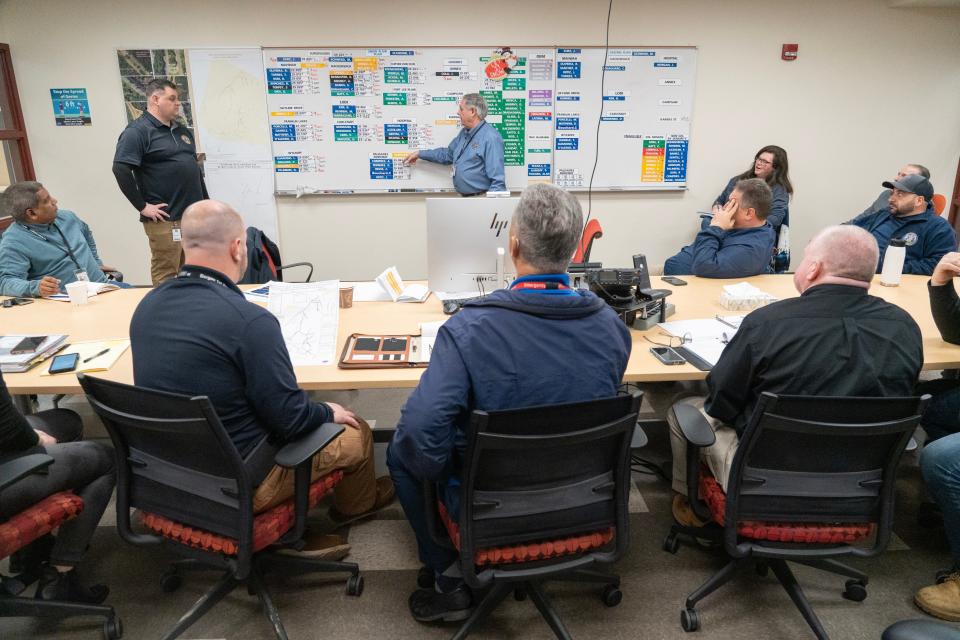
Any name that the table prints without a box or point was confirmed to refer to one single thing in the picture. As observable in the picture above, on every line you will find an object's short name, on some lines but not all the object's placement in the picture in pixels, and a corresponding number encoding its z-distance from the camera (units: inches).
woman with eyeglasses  172.2
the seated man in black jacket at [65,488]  62.9
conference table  78.2
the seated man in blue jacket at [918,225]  130.2
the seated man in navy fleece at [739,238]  116.0
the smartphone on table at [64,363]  79.3
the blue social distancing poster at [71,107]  175.6
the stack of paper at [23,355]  79.9
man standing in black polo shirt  156.9
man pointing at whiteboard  176.6
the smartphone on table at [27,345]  83.1
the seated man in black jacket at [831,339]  64.9
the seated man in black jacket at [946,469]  73.4
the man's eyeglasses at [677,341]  89.0
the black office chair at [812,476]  59.3
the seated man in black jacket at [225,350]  61.3
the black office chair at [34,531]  60.4
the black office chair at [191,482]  57.4
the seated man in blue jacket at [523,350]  56.6
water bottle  115.9
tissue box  102.7
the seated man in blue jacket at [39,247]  109.9
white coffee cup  104.2
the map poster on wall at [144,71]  173.3
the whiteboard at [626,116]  181.2
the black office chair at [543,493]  53.7
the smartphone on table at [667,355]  82.8
